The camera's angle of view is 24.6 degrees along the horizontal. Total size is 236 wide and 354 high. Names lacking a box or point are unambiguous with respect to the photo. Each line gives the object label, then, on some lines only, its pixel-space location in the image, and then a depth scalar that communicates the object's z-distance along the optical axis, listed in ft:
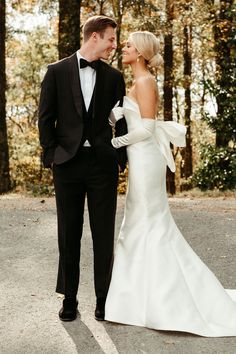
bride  14.19
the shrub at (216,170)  45.42
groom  14.10
